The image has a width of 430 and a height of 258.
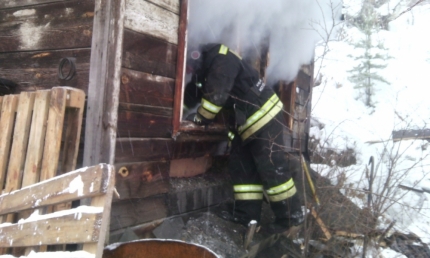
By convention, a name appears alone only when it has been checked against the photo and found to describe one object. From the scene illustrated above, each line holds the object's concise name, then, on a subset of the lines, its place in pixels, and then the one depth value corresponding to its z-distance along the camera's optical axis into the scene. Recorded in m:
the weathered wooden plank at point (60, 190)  1.59
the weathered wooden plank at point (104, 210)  1.54
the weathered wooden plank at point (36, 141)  2.15
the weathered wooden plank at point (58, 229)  1.56
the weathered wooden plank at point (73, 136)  2.22
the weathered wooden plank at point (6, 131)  2.32
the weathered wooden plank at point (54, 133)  2.10
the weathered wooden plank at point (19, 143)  2.23
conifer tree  18.45
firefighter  3.36
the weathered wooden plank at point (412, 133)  9.79
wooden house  2.45
